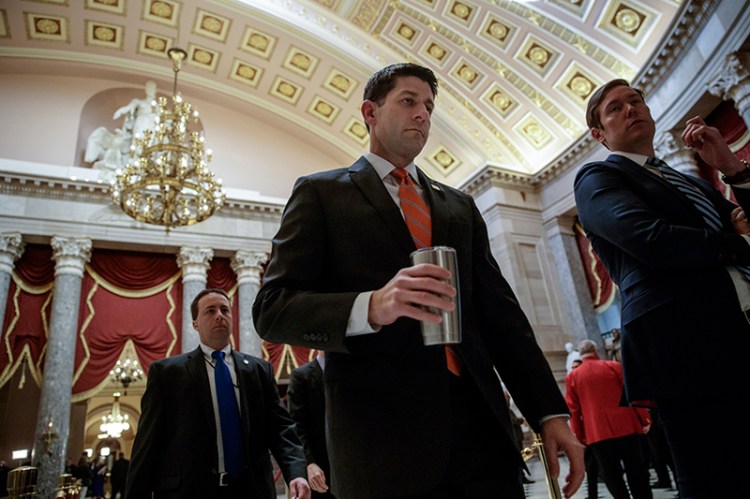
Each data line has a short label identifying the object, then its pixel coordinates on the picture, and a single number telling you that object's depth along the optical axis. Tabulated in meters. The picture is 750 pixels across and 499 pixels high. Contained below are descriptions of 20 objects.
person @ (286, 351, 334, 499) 3.39
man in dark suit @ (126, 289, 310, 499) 2.39
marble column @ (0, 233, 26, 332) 9.83
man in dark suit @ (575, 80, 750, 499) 1.51
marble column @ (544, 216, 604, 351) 10.72
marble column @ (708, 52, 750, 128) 6.62
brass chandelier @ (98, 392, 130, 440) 13.07
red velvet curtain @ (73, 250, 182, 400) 10.42
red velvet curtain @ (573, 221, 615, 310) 10.70
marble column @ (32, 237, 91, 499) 9.00
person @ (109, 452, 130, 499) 10.11
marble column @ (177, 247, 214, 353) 11.27
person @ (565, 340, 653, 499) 4.04
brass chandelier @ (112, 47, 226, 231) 7.93
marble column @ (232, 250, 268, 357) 11.77
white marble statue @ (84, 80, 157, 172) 11.80
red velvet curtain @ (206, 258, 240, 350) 12.12
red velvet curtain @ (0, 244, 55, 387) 9.78
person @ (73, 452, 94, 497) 10.78
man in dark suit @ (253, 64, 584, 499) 1.06
